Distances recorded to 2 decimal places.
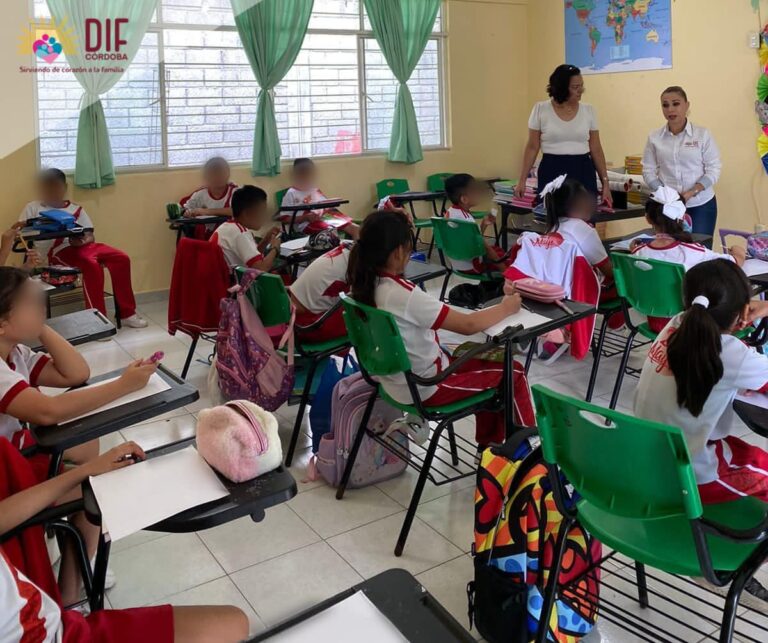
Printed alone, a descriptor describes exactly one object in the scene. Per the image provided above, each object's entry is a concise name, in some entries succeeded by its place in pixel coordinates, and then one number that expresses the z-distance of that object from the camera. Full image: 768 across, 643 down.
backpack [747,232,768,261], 3.34
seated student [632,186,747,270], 3.24
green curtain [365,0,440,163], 6.30
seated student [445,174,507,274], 4.17
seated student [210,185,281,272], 3.80
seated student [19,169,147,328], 5.05
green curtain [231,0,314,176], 5.73
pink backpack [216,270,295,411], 3.07
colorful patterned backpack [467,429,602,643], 1.79
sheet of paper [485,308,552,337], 2.31
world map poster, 5.85
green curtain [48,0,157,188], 5.18
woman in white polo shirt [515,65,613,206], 4.66
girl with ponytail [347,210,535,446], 2.37
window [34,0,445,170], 5.39
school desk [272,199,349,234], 5.20
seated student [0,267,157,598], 1.73
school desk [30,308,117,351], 2.39
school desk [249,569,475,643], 0.88
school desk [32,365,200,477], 1.67
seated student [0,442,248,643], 1.15
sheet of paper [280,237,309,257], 3.95
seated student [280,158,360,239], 5.25
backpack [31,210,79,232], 4.79
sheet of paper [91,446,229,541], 1.21
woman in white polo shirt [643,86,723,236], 4.46
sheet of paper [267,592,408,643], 0.88
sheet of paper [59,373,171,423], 1.79
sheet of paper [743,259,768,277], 3.10
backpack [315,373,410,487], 2.73
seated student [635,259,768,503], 1.71
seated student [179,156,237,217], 5.43
